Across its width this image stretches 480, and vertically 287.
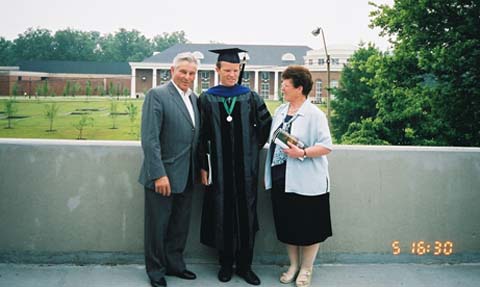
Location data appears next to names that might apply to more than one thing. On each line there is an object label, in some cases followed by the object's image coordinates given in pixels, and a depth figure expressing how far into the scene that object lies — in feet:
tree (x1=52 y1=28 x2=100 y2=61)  327.67
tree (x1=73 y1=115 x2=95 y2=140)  129.39
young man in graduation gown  12.36
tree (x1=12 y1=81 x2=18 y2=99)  222.91
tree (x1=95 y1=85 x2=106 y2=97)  269.85
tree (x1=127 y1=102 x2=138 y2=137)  139.60
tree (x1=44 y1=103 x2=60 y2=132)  143.36
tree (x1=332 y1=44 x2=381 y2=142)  112.98
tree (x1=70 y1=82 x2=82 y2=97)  249.75
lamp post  85.74
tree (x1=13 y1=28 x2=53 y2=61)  315.62
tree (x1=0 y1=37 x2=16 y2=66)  298.56
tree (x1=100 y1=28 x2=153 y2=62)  352.69
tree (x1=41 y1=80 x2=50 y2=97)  239.30
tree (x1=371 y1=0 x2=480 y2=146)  39.58
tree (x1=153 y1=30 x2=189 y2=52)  365.20
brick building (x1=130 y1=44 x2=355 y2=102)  242.99
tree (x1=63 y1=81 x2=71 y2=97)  246.06
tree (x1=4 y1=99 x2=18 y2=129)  144.77
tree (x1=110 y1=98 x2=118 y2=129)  162.20
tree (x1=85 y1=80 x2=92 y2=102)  242.58
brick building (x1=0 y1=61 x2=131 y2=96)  250.57
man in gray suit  11.65
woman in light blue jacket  11.78
